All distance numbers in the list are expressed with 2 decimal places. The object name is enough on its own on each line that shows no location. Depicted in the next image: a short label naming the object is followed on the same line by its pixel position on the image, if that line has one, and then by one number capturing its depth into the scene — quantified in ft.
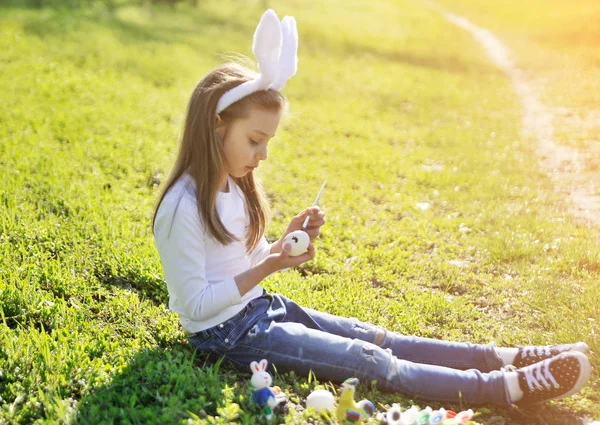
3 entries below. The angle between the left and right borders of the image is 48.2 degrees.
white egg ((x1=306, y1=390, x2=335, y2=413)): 9.21
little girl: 9.65
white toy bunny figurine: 9.02
